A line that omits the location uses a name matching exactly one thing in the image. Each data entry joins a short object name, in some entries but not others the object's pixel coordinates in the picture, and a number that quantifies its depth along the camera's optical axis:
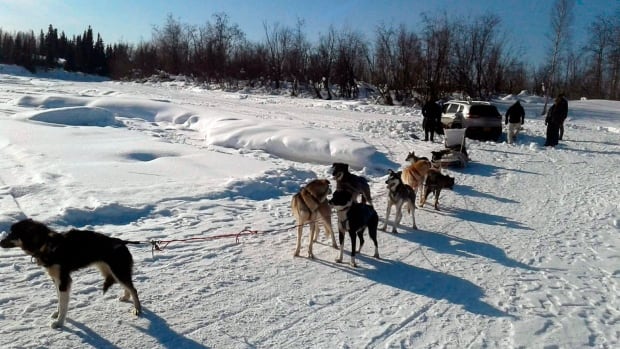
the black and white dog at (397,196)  8.01
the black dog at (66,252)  4.14
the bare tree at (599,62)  48.41
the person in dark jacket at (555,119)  18.19
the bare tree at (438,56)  36.50
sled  13.48
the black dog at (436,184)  9.40
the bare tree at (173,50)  70.69
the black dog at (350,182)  8.29
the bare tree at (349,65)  45.72
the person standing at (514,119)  18.47
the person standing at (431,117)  17.81
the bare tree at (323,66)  48.00
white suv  18.98
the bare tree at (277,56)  55.25
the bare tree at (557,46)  30.95
